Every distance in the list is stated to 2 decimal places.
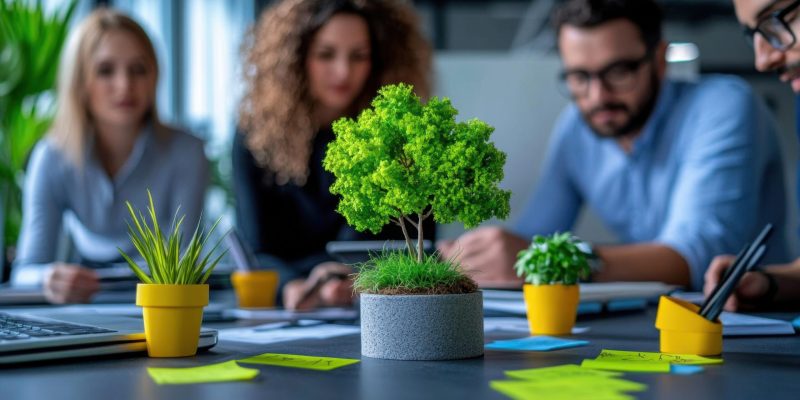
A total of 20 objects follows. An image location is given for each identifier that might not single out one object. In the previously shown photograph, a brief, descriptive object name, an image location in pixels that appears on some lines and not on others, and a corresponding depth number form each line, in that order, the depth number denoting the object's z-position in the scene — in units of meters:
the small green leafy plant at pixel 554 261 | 1.22
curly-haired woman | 2.43
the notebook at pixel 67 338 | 0.89
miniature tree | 0.93
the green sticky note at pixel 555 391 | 0.70
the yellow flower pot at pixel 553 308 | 1.22
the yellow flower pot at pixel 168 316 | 0.97
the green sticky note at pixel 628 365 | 0.85
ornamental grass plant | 0.98
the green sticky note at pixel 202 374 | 0.79
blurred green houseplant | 3.62
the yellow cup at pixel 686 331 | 0.97
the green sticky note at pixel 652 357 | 0.92
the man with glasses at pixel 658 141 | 2.32
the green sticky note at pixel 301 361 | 0.90
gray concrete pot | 0.92
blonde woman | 2.66
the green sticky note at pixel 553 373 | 0.80
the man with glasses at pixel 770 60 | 1.51
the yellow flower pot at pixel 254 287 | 1.75
